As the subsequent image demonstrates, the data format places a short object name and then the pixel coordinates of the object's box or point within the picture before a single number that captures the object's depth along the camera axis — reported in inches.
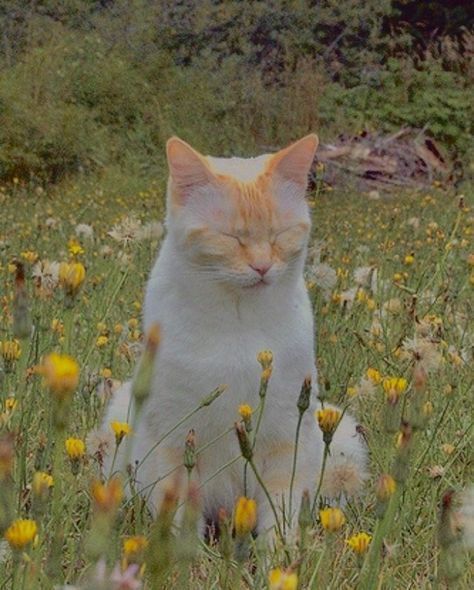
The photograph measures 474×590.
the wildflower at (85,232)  67.7
